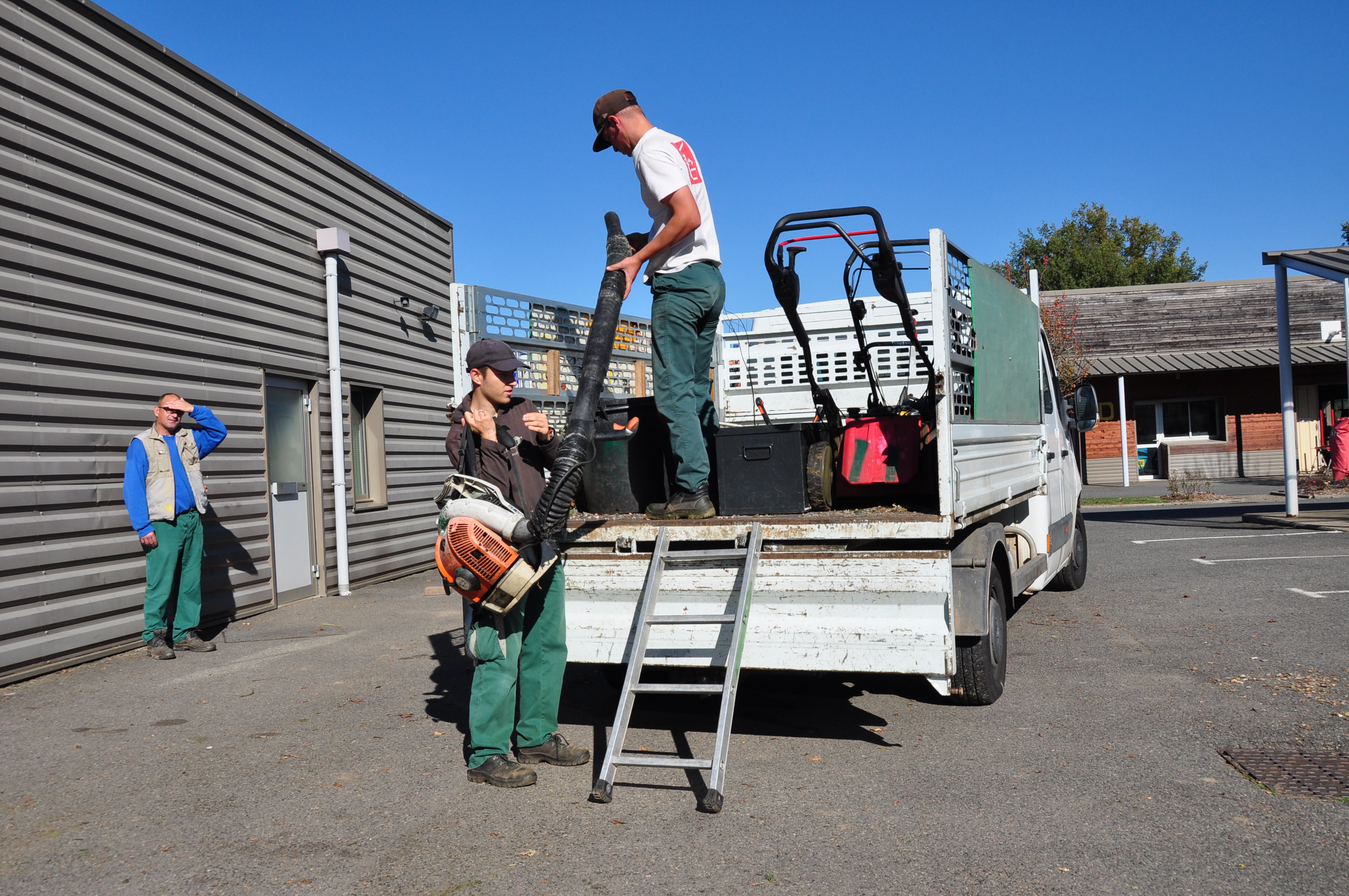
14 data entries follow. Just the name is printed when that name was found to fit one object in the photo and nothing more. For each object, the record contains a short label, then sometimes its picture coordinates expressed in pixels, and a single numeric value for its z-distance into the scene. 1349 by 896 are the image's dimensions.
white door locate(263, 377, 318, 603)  9.63
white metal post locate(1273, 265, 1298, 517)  13.45
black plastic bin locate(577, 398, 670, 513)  5.25
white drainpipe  10.35
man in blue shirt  7.11
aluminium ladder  3.92
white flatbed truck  4.32
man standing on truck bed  4.91
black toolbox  4.93
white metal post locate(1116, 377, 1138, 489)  24.28
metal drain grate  3.89
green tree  50.19
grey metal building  6.72
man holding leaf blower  4.27
